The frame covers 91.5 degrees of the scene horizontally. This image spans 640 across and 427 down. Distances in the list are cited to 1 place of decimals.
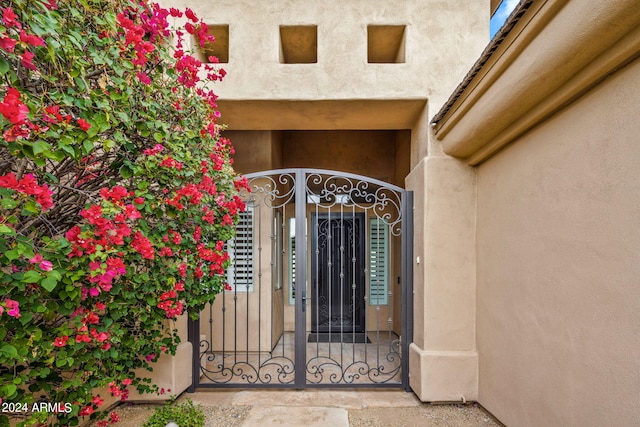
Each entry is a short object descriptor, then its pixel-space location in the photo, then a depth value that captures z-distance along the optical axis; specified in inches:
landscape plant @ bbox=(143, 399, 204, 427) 109.0
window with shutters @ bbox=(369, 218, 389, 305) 267.6
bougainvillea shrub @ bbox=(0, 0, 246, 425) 57.6
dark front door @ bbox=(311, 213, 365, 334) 245.8
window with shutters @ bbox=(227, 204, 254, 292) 215.8
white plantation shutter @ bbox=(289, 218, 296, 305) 252.1
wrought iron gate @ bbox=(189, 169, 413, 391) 158.9
